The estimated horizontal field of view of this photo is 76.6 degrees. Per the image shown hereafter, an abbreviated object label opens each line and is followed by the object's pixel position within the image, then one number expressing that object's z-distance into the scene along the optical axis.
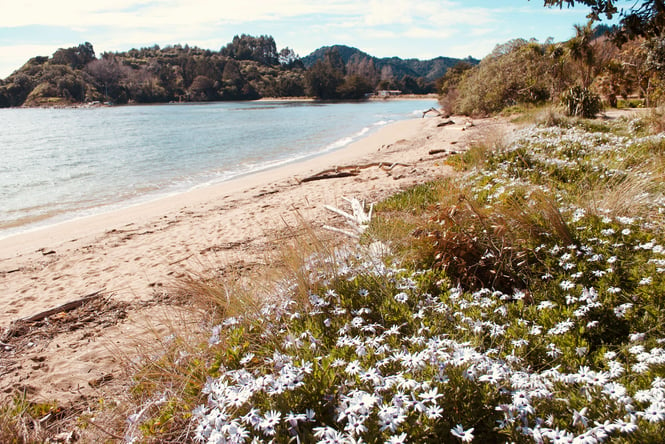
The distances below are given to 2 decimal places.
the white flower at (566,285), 3.03
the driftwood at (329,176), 11.65
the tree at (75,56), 139.00
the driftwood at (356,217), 5.77
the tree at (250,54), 188.12
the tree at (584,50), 25.69
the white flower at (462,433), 1.56
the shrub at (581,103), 16.94
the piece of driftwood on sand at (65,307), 4.74
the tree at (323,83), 131.75
